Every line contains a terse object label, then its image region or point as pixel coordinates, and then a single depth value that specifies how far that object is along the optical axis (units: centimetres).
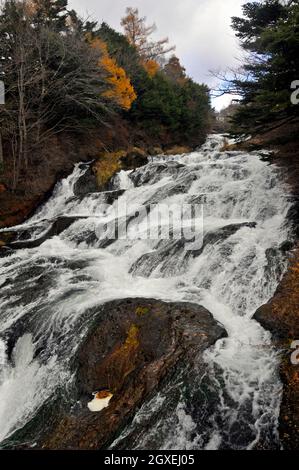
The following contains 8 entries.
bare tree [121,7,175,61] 3934
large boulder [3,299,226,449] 485
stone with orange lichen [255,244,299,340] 598
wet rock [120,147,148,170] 1783
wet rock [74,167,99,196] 1673
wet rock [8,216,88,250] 1195
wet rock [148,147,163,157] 2301
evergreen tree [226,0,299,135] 761
